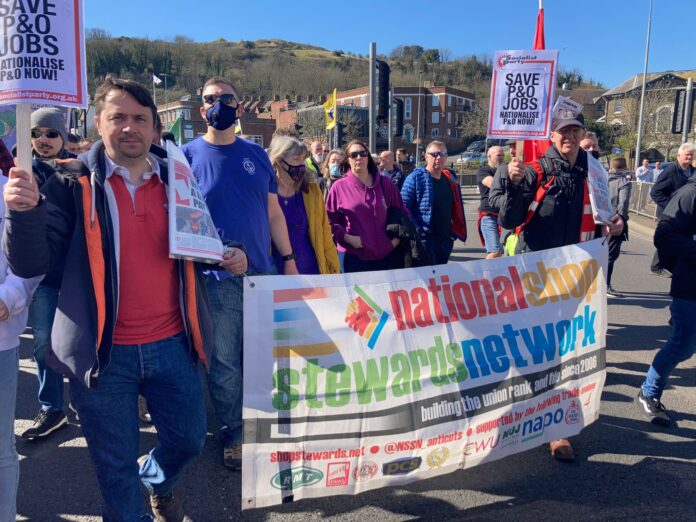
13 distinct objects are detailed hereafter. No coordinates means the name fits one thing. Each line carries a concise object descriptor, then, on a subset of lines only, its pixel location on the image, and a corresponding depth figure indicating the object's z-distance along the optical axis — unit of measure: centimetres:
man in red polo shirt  208
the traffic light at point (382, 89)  975
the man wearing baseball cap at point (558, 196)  366
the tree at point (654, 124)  3909
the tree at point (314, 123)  5417
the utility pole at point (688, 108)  1220
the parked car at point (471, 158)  5444
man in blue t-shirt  311
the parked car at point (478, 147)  6911
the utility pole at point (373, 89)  970
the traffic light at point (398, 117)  991
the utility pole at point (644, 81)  2545
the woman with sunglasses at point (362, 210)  456
